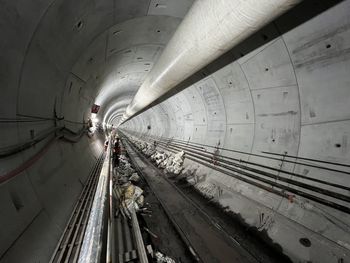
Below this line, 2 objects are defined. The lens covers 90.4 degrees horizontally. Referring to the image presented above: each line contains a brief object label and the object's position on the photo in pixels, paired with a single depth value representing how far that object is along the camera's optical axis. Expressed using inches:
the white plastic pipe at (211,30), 74.9
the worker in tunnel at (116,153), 333.8
